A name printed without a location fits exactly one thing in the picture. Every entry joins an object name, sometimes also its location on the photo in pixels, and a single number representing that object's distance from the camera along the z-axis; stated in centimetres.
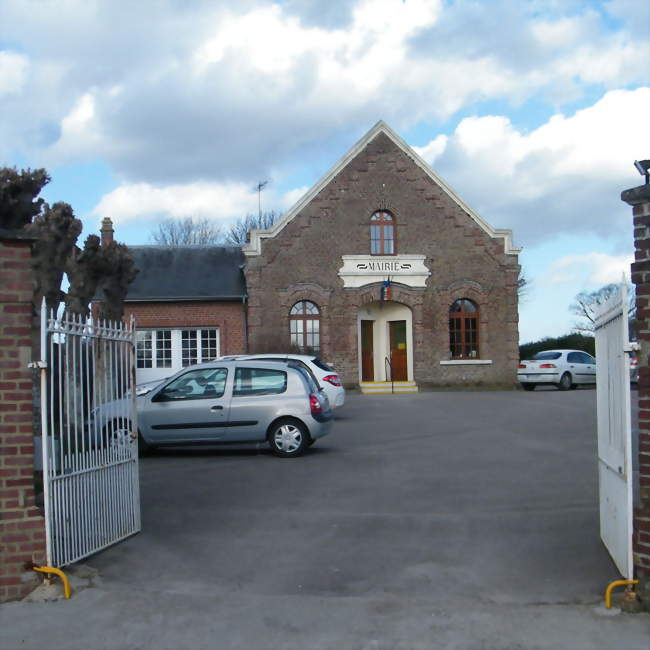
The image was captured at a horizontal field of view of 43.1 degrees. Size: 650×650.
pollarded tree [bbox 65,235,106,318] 1631
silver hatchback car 1322
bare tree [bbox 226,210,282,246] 6350
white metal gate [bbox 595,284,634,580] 549
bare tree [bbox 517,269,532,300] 6108
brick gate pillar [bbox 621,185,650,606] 540
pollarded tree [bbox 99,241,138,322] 1731
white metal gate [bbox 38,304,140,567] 620
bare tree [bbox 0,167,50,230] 1538
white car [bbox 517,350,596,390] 3005
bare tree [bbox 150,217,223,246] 6456
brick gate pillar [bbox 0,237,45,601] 591
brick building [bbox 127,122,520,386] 2952
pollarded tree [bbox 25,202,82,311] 1540
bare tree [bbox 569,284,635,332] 6632
